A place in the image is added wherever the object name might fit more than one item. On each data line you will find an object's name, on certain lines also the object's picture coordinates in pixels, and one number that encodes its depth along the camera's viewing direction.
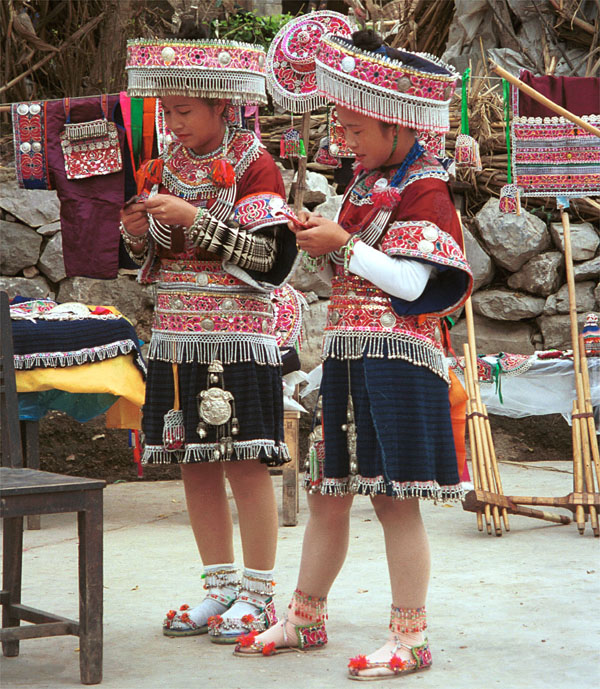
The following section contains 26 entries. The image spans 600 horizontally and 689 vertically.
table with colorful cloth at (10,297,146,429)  7.97
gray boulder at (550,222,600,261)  12.56
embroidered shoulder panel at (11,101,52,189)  8.12
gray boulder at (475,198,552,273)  12.61
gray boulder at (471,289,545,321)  12.62
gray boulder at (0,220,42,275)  11.77
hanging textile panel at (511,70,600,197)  8.22
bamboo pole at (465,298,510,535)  8.10
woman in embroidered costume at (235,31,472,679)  4.48
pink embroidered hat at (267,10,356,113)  5.63
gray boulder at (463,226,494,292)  12.59
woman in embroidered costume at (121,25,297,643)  5.10
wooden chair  4.21
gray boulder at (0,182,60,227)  11.82
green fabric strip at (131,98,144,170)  7.88
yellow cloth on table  7.95
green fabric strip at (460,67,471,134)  7.84
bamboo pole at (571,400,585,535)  8.15
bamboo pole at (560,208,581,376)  8.37
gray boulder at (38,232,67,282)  11.77
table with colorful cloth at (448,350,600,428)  9.29
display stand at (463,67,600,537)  7.85
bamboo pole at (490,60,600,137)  6.82
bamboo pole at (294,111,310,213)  5.96
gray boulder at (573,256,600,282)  12.54
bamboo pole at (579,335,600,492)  8.23
